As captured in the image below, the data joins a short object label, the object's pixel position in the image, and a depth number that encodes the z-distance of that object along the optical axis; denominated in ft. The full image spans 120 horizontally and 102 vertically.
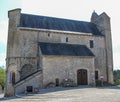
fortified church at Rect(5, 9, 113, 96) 83.71
